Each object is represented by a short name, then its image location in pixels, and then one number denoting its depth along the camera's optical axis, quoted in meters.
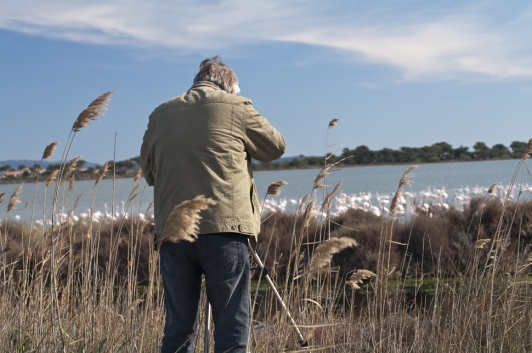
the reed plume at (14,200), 4.23
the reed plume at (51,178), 3.59
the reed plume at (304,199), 3.92
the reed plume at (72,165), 3.80
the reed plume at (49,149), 3.54
